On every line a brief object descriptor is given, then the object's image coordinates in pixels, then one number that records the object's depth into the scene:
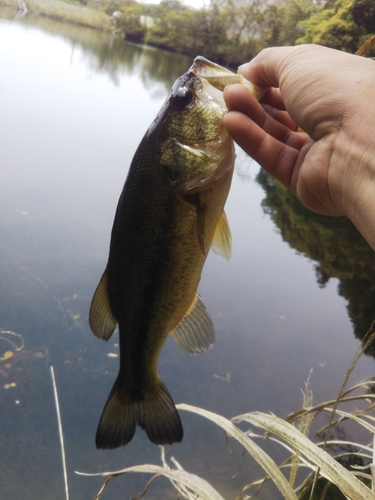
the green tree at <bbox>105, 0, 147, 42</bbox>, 29.98
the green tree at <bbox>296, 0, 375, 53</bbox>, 8.08
